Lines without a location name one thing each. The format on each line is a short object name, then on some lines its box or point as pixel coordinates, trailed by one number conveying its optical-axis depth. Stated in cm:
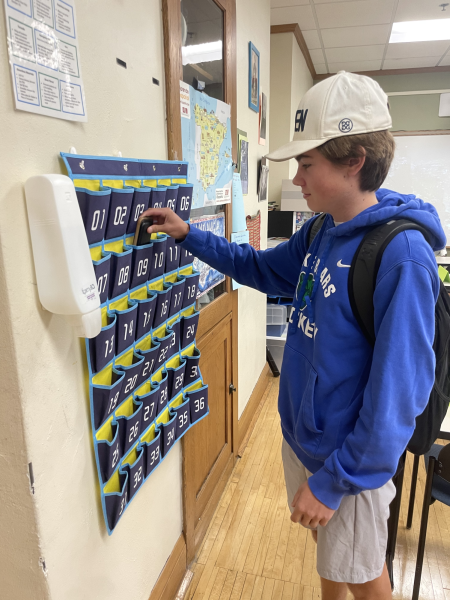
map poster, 137
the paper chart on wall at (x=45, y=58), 65
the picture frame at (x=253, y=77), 217
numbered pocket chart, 87
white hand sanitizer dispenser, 69
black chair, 140
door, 124
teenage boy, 86
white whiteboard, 550
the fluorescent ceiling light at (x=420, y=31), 378
